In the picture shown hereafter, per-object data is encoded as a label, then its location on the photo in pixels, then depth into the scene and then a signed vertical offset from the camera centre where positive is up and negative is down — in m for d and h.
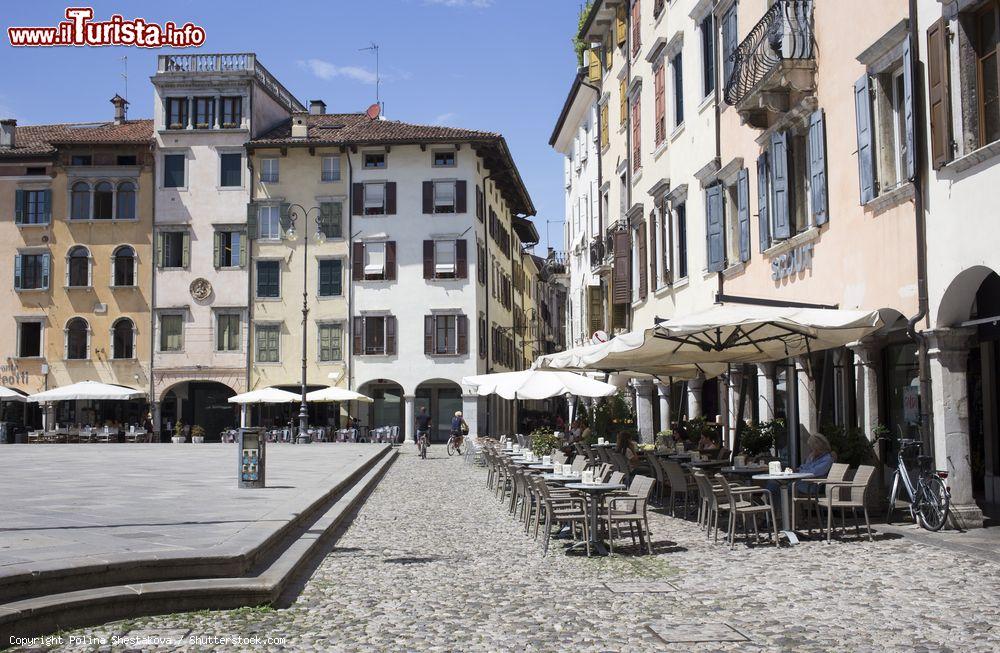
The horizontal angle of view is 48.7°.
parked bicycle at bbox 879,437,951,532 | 12.42 -0.99
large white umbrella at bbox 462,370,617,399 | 25.86 +0.61
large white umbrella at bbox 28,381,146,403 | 45.94 +0.95
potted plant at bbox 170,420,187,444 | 48.09 -0.88
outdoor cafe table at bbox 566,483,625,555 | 11.65 -0.93
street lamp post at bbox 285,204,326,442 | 46.78 +8.00
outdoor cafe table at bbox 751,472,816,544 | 12.21 -0.95
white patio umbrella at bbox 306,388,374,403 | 45.44 +0.75
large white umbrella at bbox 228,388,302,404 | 45.42 +0.70
